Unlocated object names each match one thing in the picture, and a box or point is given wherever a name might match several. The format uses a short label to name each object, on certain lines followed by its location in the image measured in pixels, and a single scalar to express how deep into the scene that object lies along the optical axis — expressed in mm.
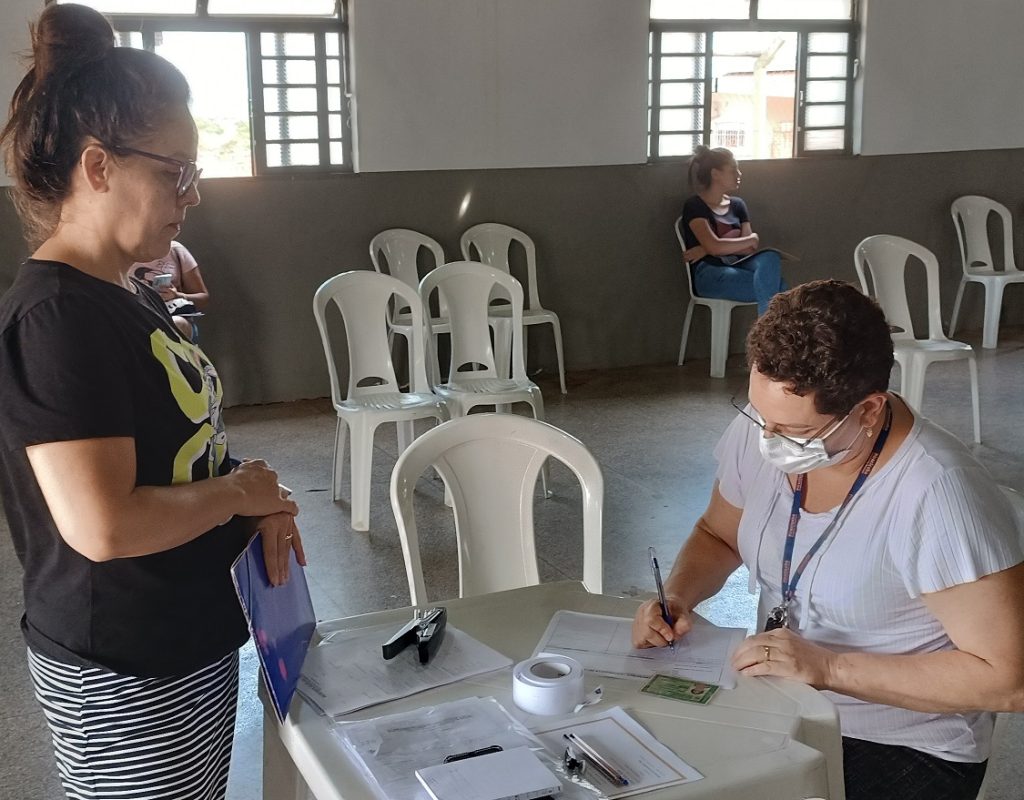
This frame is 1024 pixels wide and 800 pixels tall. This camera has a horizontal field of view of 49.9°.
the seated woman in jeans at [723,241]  6496
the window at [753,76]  6801
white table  1329
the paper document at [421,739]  1307
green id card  1514
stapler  1609
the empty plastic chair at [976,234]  7629
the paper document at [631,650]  1595
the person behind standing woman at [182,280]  5066
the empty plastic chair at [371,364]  4230
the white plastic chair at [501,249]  6328
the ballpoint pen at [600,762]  1306
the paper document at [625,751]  1308
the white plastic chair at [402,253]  6113
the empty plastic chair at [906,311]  5129
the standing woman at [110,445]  1294
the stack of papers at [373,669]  1516
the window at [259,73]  5645
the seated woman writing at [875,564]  1562
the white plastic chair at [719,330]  6699
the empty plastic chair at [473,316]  4639
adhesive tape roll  1458
